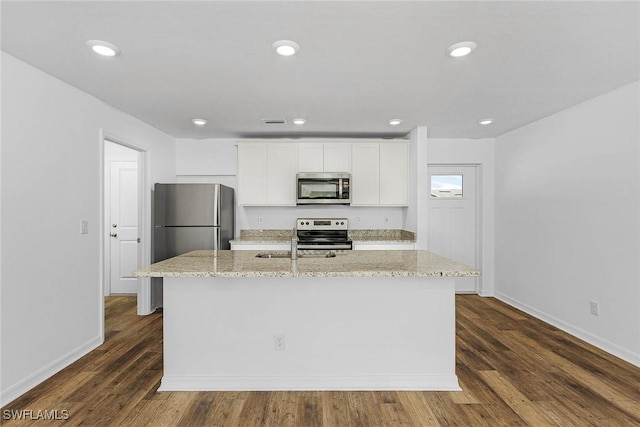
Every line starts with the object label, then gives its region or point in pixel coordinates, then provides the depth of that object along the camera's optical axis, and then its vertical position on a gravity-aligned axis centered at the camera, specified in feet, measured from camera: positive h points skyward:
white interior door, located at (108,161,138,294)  16.40 -0.38
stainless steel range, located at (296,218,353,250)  15.28 -0.71
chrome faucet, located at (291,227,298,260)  8.30 -0.83
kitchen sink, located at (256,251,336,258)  9.11 -1.12
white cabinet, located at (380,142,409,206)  14.84 +1.75
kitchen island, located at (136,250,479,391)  7.80 -2.65
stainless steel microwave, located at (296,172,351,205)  14.51 +1.07
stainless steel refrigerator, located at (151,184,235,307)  13.55 -0.26
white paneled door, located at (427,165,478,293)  16.56 -0.15
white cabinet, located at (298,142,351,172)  14.80 +2.45
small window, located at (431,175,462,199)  16.60 +1.34
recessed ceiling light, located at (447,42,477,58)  6.84 +3.36
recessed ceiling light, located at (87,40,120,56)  6.79 +3.32
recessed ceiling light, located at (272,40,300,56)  6.80 +3.35
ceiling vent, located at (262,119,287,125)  12.65 +3.40
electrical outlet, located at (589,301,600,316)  10.37 -2.82
